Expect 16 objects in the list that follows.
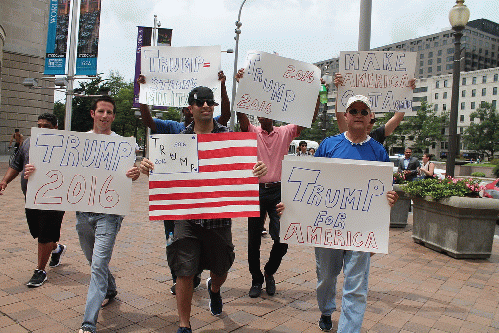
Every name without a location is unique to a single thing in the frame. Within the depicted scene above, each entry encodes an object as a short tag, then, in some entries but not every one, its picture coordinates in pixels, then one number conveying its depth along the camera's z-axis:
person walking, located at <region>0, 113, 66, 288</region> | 4.45
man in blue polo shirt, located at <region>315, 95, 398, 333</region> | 3.14
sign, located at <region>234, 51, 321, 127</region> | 4.37
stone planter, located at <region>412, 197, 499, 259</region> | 6.36
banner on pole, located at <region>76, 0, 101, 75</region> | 19.77
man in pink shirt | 4.44
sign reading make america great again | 4.51
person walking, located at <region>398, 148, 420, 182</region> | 10.46
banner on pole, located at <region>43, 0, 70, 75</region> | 21.09
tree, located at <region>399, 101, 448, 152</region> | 66.94
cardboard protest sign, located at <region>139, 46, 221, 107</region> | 4.27
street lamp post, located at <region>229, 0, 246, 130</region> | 22.17
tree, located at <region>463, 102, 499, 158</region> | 76.50
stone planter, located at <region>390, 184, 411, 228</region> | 9.27
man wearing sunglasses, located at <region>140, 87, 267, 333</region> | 3.31
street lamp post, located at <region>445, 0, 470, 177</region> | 8.72
